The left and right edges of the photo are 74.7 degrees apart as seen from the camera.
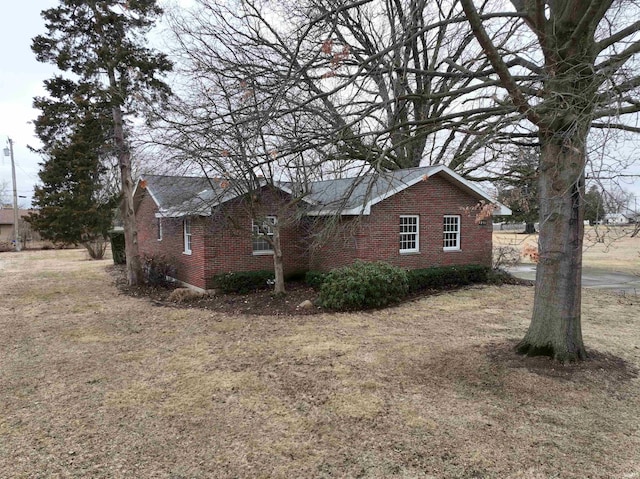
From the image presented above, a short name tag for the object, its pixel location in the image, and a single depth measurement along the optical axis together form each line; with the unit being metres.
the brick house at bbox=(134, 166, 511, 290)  12.15
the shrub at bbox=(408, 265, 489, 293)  12.92
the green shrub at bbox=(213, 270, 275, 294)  13.02
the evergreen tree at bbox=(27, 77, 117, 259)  13.42
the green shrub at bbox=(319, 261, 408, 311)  10.47
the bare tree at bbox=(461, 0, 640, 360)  4.34
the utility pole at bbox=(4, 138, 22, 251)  35.06
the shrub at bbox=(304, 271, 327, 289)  12.86
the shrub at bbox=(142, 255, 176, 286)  15.29
